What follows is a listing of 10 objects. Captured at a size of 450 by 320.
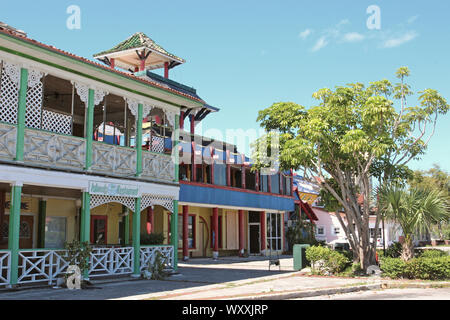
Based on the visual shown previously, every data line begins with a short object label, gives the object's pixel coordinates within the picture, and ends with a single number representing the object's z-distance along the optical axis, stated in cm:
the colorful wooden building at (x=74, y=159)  1196
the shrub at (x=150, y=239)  1688
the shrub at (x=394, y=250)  1667
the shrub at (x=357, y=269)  1606
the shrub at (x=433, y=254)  1553
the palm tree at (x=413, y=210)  1502
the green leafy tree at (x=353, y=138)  1517
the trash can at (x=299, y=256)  1862
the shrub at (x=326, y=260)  1631
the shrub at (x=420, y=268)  1442
